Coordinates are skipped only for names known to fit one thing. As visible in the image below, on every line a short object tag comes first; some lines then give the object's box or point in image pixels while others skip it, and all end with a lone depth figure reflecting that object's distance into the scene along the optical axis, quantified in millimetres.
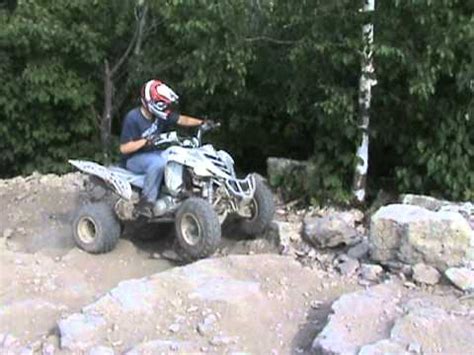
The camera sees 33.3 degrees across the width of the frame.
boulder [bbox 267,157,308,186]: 7992
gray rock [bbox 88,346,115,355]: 4465
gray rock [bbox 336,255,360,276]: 5582
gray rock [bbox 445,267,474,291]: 5023
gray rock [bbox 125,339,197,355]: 4438
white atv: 5969
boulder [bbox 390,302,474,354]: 4203
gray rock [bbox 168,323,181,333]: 4727
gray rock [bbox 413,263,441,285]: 5188
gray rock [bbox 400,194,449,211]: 6586
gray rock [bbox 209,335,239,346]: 4570
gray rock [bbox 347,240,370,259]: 5789
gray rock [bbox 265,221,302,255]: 6281
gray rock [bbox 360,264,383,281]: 5434
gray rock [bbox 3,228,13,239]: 7187
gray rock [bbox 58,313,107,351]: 4574
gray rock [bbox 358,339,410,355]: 4106
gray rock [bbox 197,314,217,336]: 4691
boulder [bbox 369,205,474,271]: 5184
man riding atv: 6309
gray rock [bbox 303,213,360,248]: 6070
